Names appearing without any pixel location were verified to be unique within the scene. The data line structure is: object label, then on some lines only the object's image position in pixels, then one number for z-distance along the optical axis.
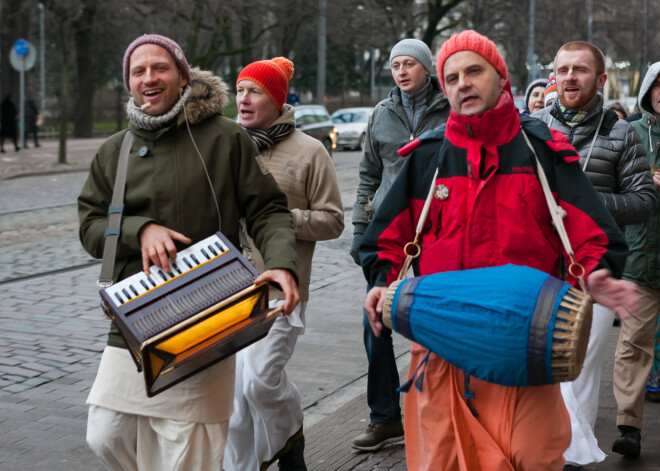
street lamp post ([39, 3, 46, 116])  44.62
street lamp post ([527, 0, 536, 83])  54.12
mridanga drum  2.97
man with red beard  4.77
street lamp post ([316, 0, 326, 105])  37.88
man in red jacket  3.23
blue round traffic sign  25.09
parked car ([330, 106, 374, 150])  36.44
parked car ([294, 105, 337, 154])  30.78
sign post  25.11
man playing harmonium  3.54
